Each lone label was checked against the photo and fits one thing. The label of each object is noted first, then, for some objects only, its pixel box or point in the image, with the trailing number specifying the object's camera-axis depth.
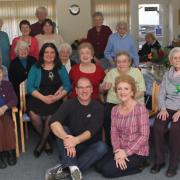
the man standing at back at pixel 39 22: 5.08
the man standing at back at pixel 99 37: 5.34
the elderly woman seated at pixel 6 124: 3.38
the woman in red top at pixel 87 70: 3.73
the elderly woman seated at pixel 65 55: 4.22
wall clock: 8.66
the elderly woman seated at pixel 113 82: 3.51
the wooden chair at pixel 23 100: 3.72
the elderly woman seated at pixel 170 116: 3.08
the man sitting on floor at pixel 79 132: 2.97
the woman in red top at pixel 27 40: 4.52
